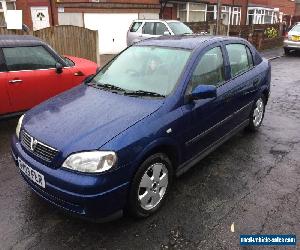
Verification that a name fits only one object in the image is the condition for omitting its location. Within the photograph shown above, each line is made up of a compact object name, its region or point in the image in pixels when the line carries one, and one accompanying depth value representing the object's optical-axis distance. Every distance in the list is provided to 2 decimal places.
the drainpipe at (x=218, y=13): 12.80
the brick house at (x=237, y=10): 19.46
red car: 4.58
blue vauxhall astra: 2.44
